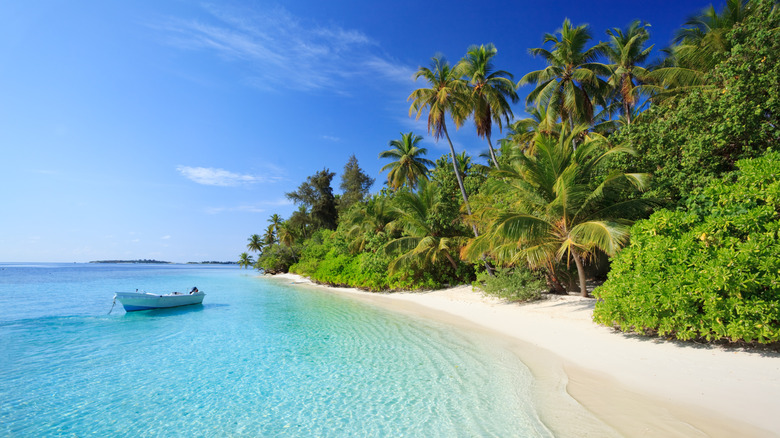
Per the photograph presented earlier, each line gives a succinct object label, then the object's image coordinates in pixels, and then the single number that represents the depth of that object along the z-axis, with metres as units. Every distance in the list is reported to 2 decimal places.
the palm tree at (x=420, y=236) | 17.17
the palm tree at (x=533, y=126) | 19.44
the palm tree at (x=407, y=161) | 28.52
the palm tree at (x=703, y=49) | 12.59
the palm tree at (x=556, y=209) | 9.35
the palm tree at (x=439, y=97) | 17.25
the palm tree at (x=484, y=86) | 17.98
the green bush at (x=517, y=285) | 11.59
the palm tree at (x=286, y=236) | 48.31
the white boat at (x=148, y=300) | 14.93
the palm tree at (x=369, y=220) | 22.42
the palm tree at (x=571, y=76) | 17.81
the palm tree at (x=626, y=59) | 20.33
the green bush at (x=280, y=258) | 46.53
